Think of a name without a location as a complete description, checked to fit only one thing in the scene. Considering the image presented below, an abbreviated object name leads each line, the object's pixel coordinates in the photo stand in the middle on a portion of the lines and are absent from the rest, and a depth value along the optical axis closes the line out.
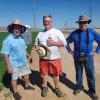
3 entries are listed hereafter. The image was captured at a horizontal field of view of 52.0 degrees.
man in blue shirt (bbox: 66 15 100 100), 2.47
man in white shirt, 2.46
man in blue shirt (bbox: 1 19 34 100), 2.41
